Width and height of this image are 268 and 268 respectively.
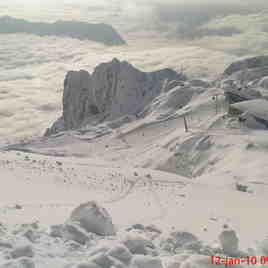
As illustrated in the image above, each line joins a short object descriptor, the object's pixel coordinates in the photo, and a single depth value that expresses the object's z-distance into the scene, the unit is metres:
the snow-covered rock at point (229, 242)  9.35
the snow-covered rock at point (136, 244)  8.68
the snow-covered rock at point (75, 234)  8.97
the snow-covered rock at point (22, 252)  7.71
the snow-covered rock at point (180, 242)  9.41
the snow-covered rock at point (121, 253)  7.98
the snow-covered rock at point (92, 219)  9.95
